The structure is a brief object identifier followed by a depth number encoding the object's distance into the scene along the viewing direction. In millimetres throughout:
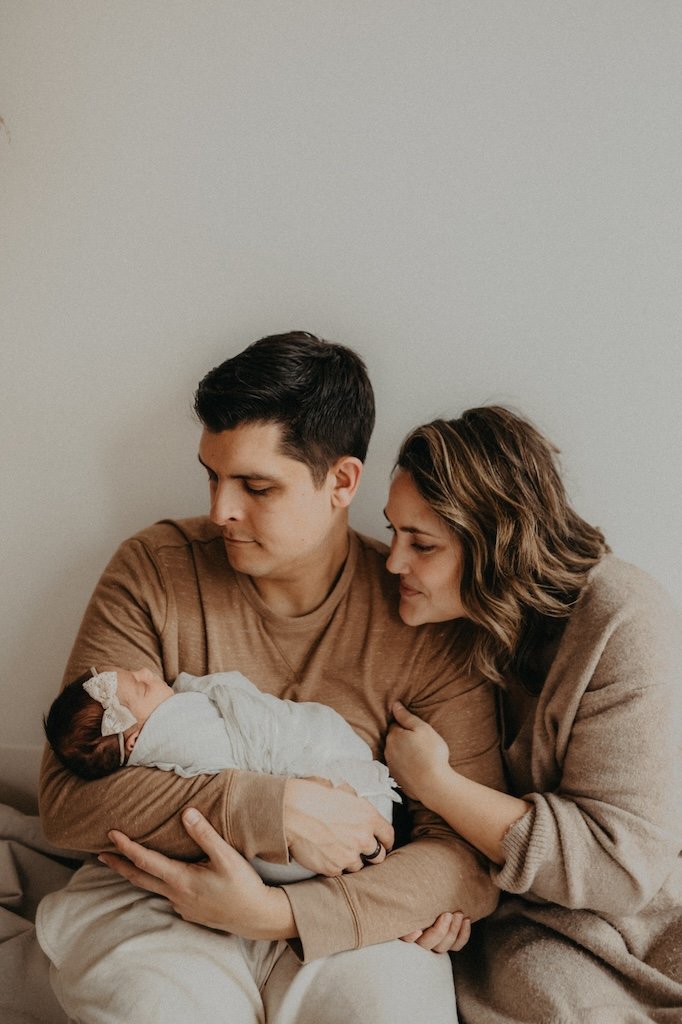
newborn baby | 1460
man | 1417
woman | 1466
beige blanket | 1633
